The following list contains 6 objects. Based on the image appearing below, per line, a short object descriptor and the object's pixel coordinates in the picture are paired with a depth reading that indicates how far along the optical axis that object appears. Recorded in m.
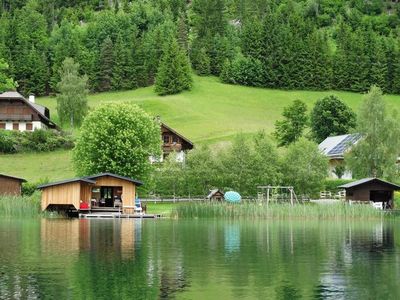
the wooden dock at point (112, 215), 63.25
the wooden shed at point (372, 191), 71.69
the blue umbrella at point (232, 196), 69.36
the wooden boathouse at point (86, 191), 63.66
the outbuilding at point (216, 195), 73.69
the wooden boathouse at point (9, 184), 72.62
